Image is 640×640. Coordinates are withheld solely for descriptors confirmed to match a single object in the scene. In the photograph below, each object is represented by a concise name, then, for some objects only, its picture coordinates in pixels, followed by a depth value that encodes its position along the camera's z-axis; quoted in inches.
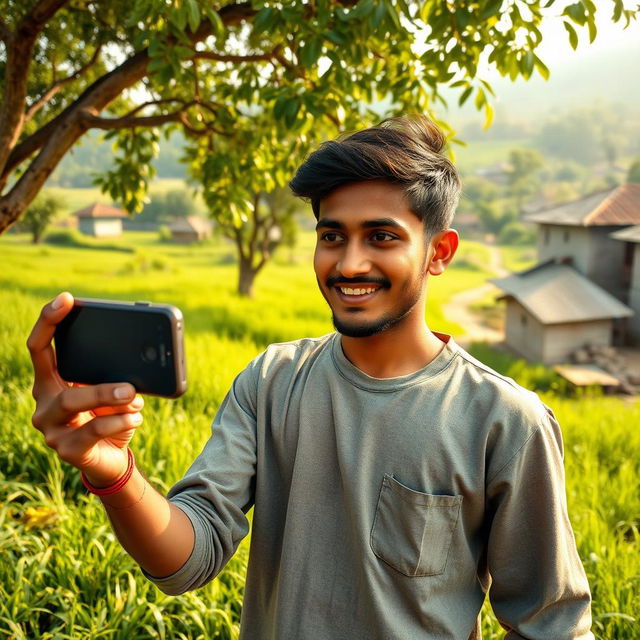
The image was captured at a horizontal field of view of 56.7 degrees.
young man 45.8
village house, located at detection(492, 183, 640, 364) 631.8
